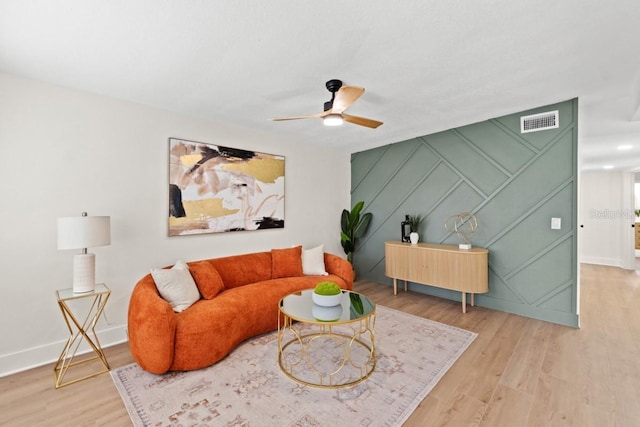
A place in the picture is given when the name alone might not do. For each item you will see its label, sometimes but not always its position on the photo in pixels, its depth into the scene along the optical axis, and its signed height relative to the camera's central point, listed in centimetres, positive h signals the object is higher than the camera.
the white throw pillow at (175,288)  259 -71
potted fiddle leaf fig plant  507 -24
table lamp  220 -22
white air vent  314 +107
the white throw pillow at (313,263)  387 -70
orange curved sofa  218 -90
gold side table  222 -113
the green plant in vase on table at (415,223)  441 -15
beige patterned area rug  177 -129
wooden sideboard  346 -72
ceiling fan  215 +93
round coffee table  216 -126
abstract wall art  325 +31
